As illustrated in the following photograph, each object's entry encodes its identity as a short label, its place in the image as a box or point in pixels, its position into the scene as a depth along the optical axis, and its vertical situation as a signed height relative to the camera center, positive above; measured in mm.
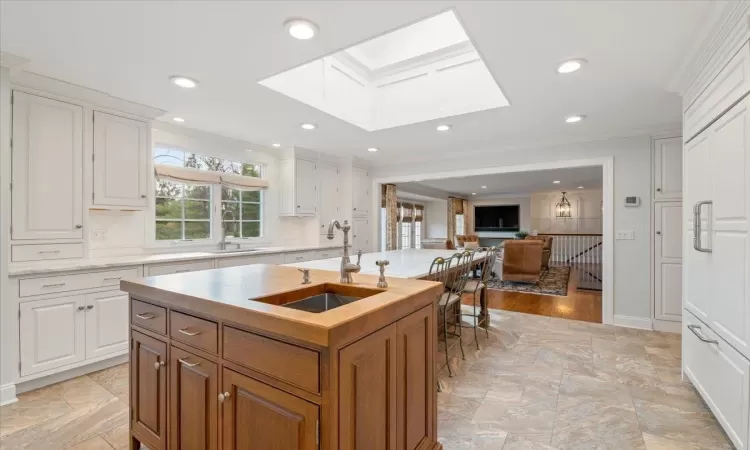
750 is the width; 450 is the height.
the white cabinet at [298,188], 4855 +524
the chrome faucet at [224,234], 4318 -121
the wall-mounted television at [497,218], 12703 +251
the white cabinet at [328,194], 5273 +477
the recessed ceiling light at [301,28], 1855 +1072
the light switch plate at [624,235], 4031 -118
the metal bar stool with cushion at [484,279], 3514 -581
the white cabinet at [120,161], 2986 +568
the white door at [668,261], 3768 -395
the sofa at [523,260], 6656 -686
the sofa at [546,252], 8055 -633
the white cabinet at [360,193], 5703 +537
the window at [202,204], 3901 +250
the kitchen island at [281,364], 1039 -495
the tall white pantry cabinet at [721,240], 1649 -82
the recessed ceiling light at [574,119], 3459 +1067
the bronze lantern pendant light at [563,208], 11469 +558
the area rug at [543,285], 6031 -1142
